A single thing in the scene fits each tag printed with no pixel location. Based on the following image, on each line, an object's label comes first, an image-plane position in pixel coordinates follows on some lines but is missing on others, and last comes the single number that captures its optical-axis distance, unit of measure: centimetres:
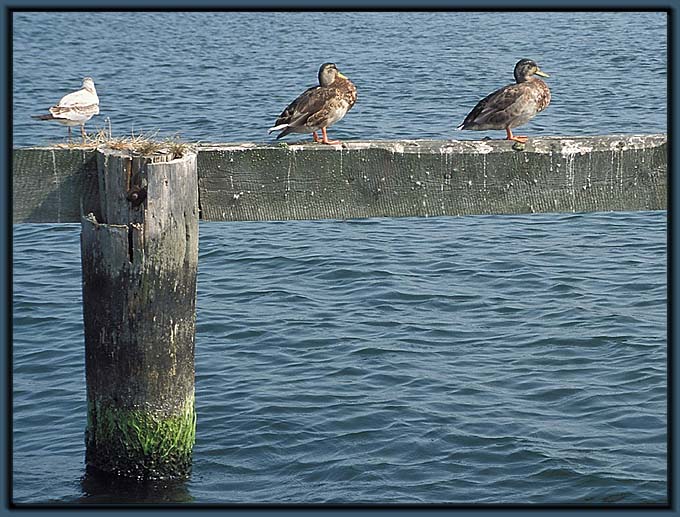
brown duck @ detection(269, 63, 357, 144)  1518
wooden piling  1244
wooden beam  1297
